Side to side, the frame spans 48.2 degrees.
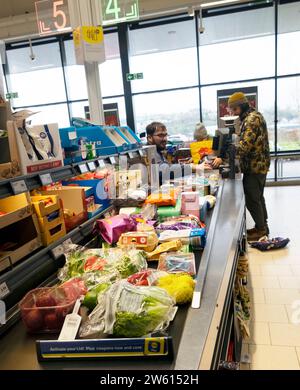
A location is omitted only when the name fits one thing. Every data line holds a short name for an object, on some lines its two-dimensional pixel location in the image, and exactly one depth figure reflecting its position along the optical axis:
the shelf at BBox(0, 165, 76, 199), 1.26
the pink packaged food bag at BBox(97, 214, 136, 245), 1.83
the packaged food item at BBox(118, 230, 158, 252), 1.68
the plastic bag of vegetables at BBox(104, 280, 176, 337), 1.02
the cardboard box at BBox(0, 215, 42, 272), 1.39
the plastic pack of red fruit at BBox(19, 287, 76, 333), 1.14
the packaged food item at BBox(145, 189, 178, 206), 2.32
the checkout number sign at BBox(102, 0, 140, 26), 3.83
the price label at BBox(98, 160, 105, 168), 2.24
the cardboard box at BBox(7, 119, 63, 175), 1.41
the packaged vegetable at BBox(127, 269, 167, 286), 1.31
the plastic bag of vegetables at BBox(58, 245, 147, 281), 1.42
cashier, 3.76
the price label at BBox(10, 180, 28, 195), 1.28
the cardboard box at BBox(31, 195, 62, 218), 1.51
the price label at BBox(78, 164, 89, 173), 1.87
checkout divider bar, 1.24
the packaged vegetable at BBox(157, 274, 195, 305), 1.22
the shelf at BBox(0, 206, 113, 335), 1.25
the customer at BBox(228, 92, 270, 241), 4.24
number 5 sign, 4.11
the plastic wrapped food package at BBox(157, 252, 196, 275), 1.44
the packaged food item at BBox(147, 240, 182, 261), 1.63
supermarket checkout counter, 0.96
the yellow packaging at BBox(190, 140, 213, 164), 4.67
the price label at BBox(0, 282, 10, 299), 1.20
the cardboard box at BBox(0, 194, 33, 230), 1.35
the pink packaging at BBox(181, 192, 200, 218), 2.15
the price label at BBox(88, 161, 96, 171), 2.02
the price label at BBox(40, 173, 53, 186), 1.46
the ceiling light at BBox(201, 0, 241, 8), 6.71
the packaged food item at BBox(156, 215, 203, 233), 1.89
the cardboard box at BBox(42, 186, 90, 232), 1.91
